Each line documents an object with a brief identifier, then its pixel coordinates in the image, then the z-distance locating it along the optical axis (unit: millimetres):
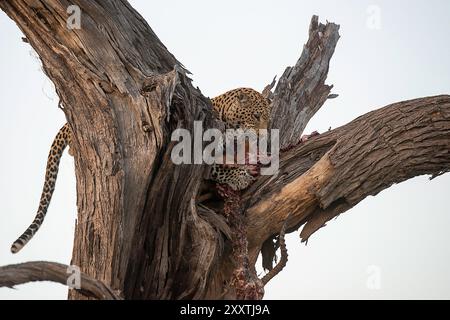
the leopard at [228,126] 9867
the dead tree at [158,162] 8570
